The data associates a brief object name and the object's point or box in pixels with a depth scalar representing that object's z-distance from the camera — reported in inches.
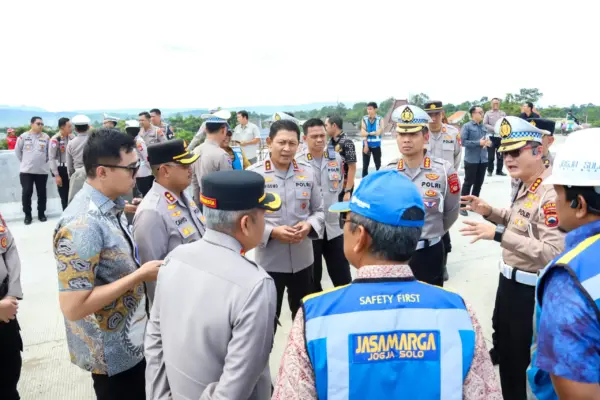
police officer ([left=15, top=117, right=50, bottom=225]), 287.4
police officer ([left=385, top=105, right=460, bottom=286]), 124.6
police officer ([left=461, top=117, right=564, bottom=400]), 87.7
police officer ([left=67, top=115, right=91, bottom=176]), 256.7
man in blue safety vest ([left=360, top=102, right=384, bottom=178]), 362.0
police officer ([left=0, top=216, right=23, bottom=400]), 86.4
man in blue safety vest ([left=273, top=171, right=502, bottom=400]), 40.7
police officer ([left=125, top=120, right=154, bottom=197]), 260.1
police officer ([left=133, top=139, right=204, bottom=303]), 87.5
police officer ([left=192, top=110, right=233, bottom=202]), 174.6
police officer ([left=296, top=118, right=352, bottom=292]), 153.6
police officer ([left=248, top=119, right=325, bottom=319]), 120.6
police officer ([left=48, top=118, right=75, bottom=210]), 284.4
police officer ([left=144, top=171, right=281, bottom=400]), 52.2
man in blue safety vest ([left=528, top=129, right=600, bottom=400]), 43.0
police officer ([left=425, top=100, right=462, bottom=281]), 225.5
